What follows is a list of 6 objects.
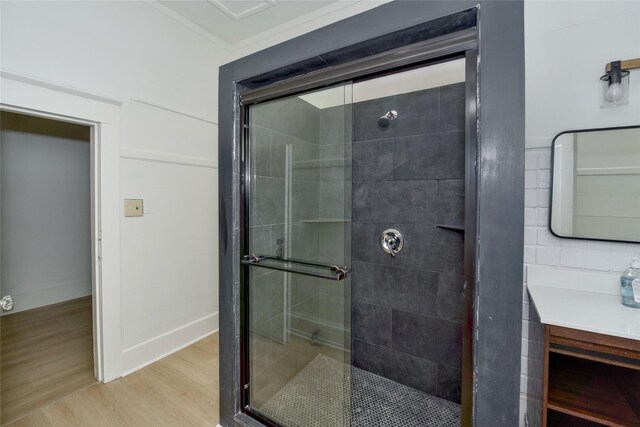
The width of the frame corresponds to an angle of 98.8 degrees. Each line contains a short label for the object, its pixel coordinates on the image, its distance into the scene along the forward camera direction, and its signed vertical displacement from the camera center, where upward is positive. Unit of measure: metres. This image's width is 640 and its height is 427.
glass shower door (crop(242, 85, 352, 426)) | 1.48 -0.27
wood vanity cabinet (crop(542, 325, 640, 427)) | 0.95 -0.69
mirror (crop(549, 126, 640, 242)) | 1.28 +0.13
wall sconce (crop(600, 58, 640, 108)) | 1.26 +0.61
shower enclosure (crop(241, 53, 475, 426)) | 1.50 -0.26
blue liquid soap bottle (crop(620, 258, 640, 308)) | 1.14 -0.32
